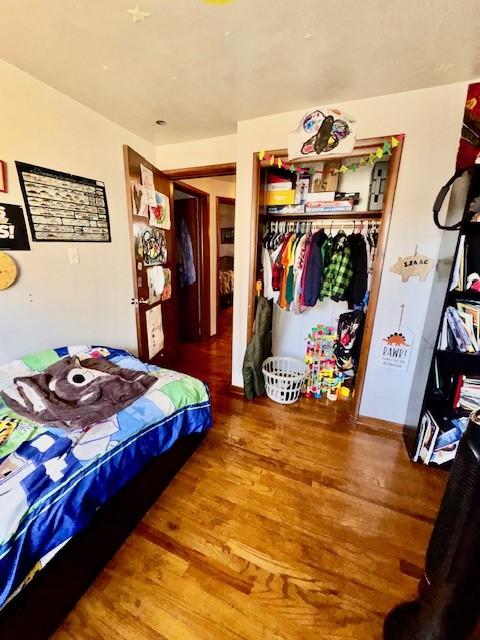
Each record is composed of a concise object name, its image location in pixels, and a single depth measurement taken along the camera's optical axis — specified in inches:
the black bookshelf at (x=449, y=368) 55.4
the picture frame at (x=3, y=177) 58.7
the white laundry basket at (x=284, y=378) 91.4
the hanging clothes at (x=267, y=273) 90.0
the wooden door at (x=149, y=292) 82.3
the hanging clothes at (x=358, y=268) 79.1
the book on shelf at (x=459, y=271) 56.1
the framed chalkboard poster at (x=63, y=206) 64.7
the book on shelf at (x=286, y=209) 86.1
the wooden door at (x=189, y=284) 136.6
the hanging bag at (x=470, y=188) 54.2
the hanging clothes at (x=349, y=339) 89.0
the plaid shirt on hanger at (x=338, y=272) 79.8
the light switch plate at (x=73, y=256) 75.0
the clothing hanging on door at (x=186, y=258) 139.3
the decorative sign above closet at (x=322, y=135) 68.5
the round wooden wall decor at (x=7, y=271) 60.1
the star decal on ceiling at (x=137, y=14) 43.4
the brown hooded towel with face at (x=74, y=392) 49.1
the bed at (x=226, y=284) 210.7
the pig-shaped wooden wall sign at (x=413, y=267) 69.9
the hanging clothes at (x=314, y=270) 81.3
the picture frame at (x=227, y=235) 215.8
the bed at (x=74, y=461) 33.0
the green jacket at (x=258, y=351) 90.1
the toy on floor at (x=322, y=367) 96.6
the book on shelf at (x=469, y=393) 61.8
